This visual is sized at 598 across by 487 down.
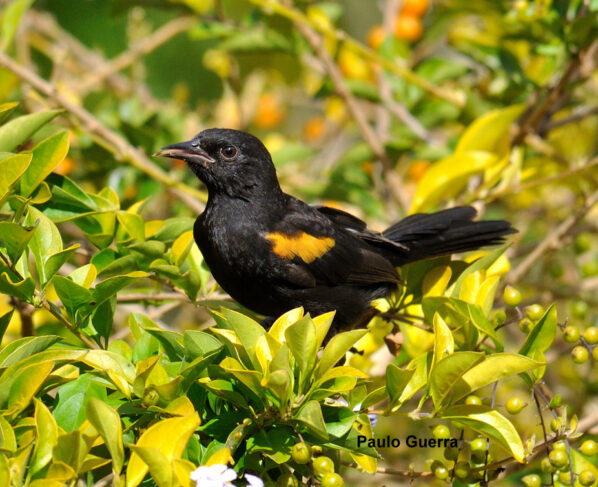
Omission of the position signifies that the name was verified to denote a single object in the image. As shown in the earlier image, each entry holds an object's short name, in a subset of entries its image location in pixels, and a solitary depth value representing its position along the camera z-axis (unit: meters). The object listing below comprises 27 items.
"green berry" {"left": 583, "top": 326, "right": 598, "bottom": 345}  4.58
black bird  6.14
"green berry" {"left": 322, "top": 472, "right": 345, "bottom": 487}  3.83
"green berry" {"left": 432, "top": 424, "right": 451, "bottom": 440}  4.50
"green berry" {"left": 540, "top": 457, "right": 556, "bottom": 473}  4.35
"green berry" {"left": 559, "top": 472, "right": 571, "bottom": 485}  4.35
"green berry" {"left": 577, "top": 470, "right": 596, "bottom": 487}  4.16
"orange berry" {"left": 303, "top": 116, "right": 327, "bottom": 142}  12.12
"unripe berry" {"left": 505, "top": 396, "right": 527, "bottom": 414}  4.34
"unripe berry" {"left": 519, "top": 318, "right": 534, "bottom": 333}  4.52
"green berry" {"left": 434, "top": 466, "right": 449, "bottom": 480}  4.36
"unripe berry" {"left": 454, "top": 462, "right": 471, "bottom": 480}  4.27
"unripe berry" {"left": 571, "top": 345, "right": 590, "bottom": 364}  4.54
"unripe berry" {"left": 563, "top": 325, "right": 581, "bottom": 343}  4.59
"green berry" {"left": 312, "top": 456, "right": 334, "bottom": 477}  3.97
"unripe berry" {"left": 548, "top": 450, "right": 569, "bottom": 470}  4.18
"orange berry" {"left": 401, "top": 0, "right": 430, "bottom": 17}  9.66
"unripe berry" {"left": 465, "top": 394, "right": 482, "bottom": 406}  4.44
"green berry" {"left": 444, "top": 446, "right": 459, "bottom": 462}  4.43
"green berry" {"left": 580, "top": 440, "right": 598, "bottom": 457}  4.41
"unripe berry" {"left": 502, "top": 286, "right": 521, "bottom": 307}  5.00
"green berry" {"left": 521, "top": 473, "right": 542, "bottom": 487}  4.30
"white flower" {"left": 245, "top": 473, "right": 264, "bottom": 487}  3.52
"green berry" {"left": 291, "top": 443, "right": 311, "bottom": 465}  3.70
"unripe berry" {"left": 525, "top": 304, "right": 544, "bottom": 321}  4.51
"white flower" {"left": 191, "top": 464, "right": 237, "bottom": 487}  3.33
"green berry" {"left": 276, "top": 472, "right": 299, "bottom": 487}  3.92
